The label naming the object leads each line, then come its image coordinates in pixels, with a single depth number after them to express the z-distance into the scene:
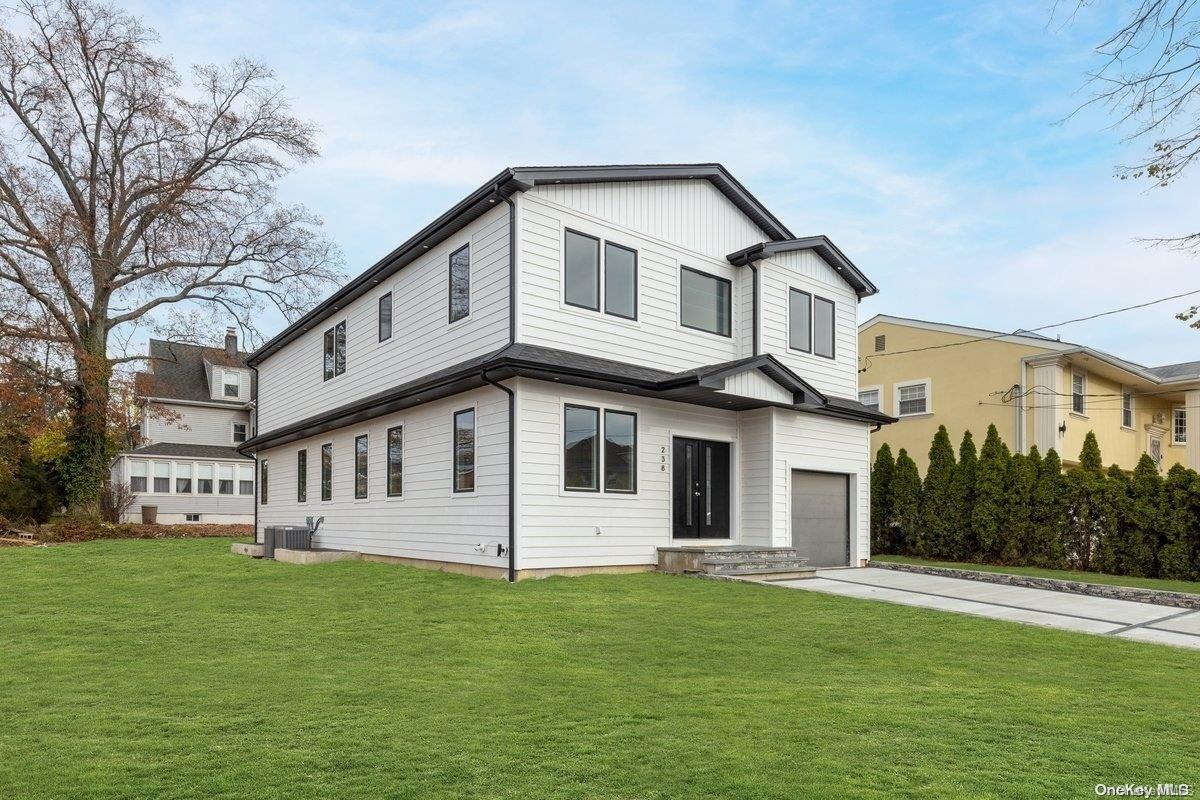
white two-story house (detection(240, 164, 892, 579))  12.18
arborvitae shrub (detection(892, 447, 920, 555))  19.73
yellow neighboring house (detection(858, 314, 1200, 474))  23.81
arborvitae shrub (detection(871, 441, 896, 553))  20.48
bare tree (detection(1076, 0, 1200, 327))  5.49
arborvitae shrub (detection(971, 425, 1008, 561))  17.89
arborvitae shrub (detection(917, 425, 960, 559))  18.92
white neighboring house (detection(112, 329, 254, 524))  37.78
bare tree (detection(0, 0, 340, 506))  27.44
